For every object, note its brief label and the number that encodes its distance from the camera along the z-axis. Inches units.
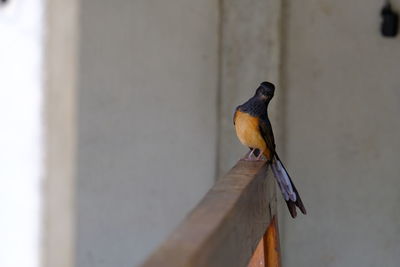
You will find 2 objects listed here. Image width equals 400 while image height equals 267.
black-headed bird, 200.5
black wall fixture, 314.0
